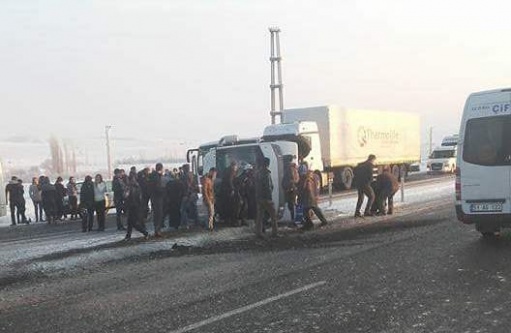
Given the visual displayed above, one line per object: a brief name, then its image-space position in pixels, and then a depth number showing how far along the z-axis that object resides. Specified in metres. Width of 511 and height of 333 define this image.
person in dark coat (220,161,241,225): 14.86
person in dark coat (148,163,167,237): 13.62
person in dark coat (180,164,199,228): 15.56
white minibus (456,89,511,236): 9.94
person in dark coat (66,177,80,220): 20.89
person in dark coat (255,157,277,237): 13.06
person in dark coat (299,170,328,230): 14.31
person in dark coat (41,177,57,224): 19.22
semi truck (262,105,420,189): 25.50
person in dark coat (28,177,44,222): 20.89
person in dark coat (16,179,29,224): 19.84
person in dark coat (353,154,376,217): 16.14
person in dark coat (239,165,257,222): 15.07
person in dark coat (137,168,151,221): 13.96
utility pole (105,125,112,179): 55.99
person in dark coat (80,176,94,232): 16.14
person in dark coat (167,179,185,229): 15.54
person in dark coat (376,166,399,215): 16.56
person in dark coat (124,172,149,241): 13.14
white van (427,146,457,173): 41.38
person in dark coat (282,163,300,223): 14.67
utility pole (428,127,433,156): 78.41
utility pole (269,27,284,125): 34.32
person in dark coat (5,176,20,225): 19.77
